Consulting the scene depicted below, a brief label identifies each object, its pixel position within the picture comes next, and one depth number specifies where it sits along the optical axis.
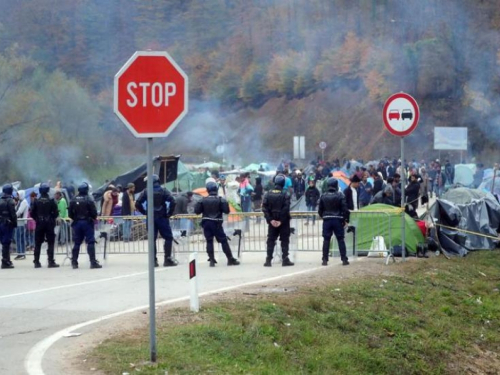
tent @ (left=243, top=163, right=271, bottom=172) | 53.69
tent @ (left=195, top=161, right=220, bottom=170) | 55.84
